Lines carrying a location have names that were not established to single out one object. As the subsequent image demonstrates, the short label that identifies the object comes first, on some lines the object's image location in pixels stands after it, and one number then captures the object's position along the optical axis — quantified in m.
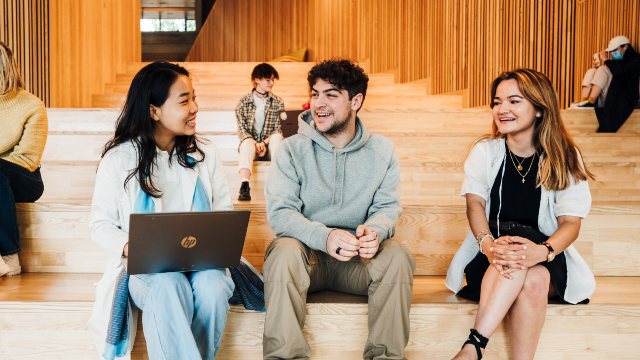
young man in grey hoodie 1.34
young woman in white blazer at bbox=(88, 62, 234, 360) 1.21
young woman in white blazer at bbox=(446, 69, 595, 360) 1.39
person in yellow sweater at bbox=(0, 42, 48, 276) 1.85
